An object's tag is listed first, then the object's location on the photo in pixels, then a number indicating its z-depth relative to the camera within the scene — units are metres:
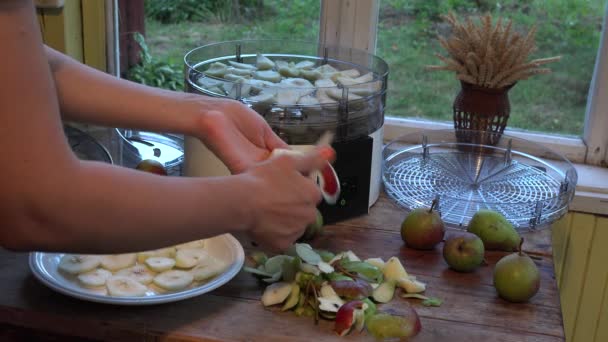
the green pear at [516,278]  1.21
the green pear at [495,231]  1.37
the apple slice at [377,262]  1.30
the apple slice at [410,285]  1.24
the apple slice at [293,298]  1.18
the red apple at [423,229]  1.36
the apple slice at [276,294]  1.18
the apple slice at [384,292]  1.22
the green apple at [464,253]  1.29
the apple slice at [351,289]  1.19
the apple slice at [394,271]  1.27
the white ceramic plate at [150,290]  1.12
